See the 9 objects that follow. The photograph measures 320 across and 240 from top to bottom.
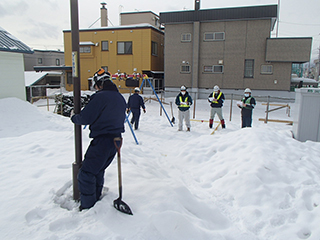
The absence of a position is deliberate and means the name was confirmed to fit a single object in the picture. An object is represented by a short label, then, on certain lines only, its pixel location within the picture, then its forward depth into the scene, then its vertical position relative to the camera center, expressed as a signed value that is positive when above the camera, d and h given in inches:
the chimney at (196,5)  888.7 +272.2
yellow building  1045.2 +133.3
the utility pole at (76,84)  133.6 -2.6
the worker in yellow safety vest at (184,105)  391.9 -37.8
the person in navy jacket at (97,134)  124.3 -27.4
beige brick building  829.8 +108.9
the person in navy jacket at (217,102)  408.2 -34.0
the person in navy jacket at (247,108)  373.4 -39.5
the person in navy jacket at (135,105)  398.6 -39.6
